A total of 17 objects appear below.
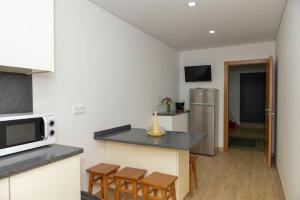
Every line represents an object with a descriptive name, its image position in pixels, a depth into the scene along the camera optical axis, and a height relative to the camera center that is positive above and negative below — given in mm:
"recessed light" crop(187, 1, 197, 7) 2552 +1126
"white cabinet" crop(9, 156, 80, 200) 1304 -576
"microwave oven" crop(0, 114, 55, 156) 1457 -260
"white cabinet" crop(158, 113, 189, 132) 3959 -489
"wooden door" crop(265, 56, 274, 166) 3739 -220
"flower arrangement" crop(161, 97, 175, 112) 4297 -108
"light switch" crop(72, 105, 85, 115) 2334 -146
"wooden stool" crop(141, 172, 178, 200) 2019 -831
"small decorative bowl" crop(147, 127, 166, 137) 2684 -460
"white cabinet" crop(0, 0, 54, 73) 1395 +434
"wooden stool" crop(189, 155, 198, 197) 2774 -960
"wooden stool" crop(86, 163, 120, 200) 2326 -859
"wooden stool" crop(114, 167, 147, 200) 2191 -839
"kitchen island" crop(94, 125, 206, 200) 2381 -665
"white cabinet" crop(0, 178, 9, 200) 1206 -524
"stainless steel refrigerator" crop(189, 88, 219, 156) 4582 -433
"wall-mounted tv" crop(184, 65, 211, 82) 4945 +552
